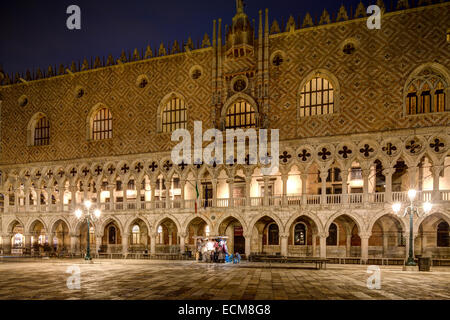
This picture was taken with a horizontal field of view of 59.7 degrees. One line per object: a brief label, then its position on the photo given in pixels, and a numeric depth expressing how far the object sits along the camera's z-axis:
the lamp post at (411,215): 16.81
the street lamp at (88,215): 21.98
